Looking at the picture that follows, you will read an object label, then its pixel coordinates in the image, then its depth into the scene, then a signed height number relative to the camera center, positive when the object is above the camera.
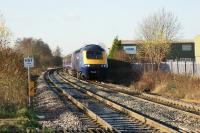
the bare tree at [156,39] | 65.69 +2.61
